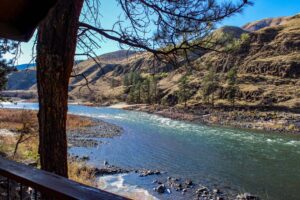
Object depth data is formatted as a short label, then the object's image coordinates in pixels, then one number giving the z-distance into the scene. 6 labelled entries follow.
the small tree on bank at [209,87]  46.48
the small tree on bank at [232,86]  44.33
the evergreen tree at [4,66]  7.07
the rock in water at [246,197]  9.20
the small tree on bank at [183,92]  47.78
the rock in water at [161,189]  9.64
